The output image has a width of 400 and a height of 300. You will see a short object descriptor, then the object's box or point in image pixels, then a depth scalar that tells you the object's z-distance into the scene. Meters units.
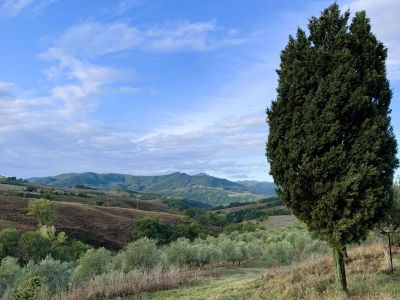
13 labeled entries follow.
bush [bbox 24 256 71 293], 18.03
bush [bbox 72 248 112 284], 22.05
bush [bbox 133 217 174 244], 70.00
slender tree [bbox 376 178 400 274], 16.17
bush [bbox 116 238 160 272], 24.36
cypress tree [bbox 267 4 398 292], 12.24
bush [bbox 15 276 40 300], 8.96
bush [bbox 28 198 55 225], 74.25
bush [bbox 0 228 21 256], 48.69
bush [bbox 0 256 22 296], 18.66
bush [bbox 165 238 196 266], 29.70
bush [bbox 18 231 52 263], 44.69
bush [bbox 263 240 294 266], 29.33
